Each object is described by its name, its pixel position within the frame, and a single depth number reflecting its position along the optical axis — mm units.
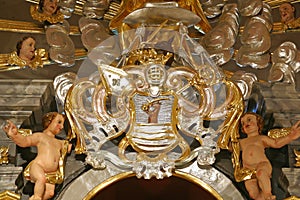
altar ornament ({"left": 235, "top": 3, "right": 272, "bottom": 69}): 7660
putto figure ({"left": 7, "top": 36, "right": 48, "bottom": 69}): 7625
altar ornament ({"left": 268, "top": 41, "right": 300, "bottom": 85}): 7559
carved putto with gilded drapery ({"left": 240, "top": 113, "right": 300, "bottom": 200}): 6941
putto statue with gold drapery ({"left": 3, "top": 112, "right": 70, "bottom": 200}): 6941
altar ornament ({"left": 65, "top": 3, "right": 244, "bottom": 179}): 7203
